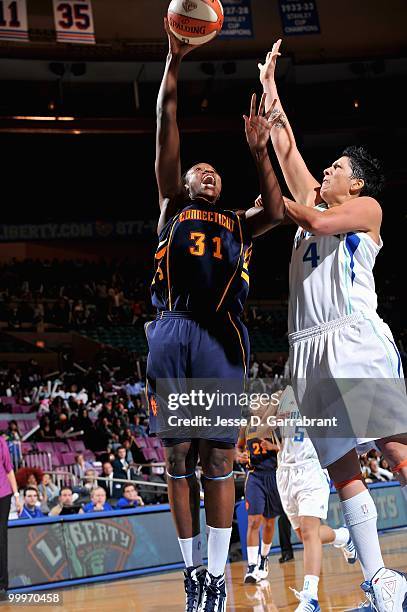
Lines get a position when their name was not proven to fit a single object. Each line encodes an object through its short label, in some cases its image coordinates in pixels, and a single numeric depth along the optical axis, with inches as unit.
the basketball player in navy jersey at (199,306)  159.9
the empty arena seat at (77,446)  574.2
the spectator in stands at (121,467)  494.1
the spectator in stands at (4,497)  302.4
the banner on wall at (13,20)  709.3
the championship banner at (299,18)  773.9
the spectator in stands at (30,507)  388.2
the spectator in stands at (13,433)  541.2
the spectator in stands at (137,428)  622.0
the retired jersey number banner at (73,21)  726.5
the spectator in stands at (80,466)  509.7
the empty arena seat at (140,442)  598.0
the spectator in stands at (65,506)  396.2
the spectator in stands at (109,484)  465.1
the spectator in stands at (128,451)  533.7
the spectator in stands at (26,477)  423.5
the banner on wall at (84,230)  1027.3
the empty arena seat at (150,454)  577.5
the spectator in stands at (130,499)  432.8
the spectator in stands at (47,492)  413.4
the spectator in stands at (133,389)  723.0
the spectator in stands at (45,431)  586.6
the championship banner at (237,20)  755.4
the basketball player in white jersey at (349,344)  154.2
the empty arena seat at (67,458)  550.8
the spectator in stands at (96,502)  396.5
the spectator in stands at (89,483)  423.4
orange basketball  175.3
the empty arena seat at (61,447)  570.3
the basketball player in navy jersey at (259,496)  339.9
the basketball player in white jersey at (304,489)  254.8
